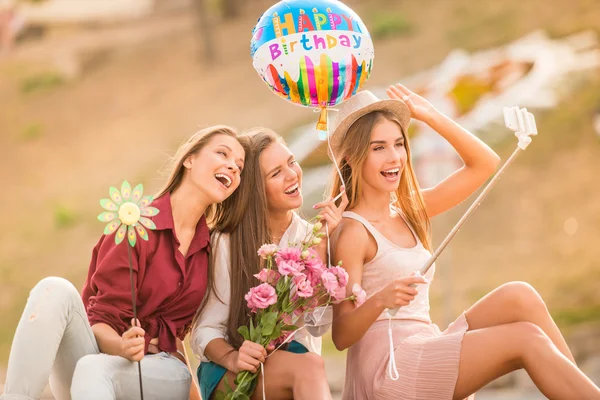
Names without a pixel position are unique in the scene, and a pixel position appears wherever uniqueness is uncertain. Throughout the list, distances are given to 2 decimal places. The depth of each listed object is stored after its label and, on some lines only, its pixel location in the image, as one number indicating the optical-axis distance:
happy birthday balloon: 5.71
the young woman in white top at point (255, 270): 5.20
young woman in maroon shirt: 4.95
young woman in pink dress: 5.01
